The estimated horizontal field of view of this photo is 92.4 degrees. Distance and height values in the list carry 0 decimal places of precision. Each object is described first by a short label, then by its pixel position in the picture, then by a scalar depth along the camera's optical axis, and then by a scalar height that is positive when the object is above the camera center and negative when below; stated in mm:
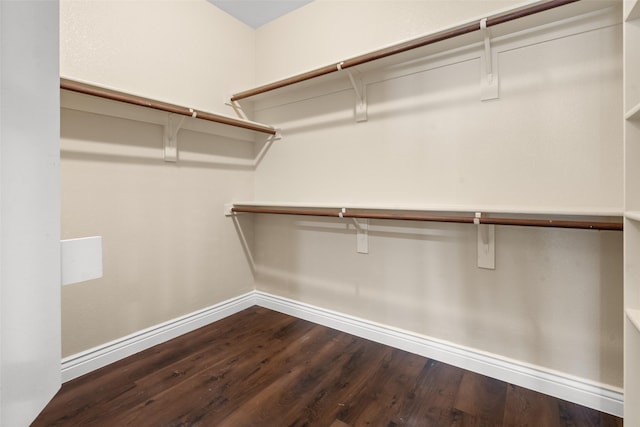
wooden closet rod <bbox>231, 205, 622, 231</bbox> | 1232 -34
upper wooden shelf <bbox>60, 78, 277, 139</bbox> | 1445 +572
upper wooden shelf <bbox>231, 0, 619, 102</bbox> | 1280 +852
